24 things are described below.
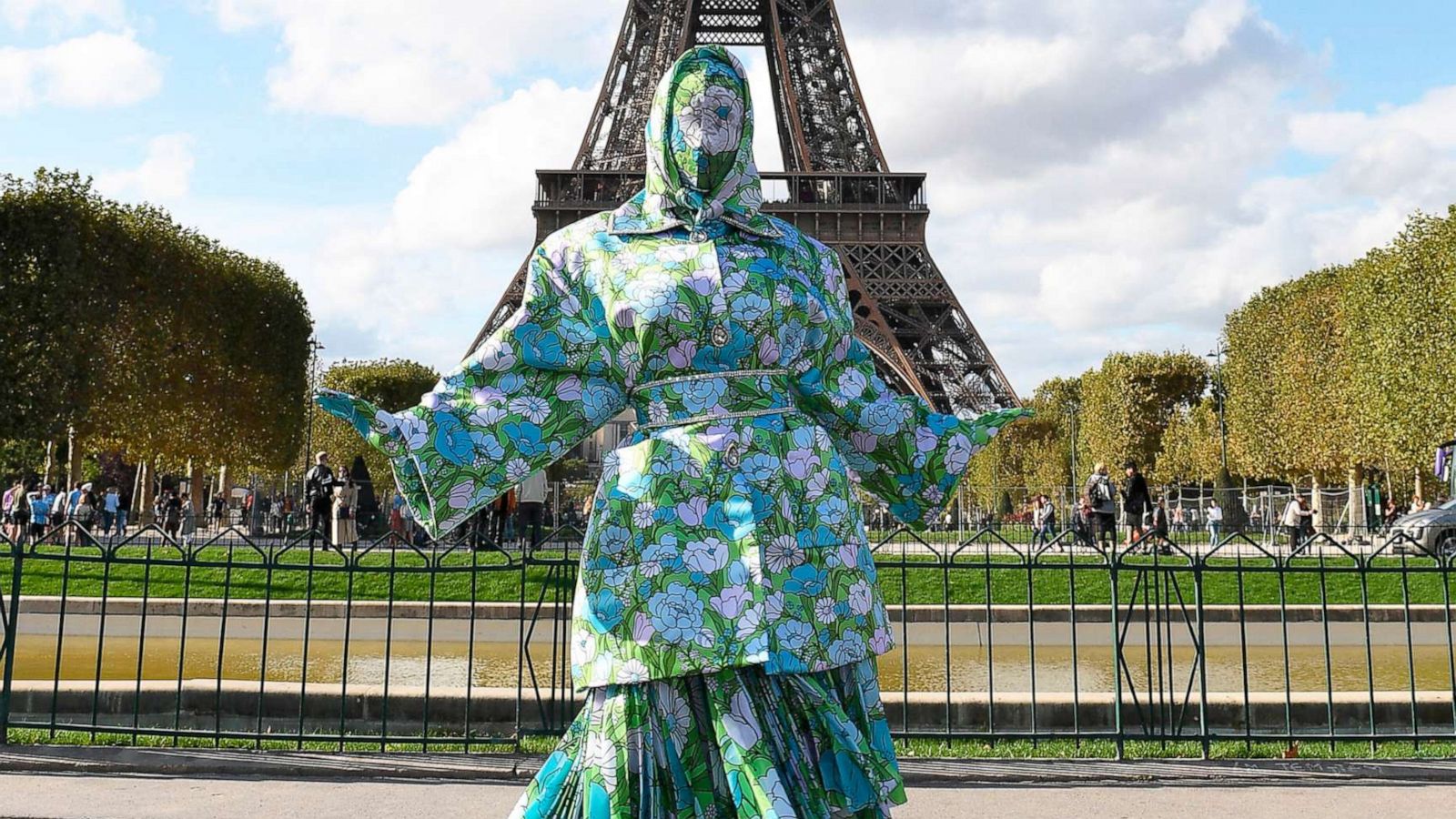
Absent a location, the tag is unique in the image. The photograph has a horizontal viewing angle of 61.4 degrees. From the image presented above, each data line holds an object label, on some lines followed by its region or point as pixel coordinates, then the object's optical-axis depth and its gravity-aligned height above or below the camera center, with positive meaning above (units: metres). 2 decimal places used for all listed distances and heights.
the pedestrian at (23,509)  17.50 +0.49
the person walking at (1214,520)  23.06 +0.50
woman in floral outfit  2.46 +0.17
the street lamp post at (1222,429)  37.81 +3.66
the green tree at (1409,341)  24.22 +4.19
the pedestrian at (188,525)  18.93 +0.23
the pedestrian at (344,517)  17.95 +0.35
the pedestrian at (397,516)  21.91 +0.46
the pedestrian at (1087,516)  17.99 +0.46
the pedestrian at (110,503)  22.75 +0.71
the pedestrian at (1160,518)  19.44 +0.45
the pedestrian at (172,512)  22.64 +0.54
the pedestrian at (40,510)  19.23 +0.47
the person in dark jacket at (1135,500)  18.67 +0.70
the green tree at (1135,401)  43.00 +5.11
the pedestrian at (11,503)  19.73 +0.60
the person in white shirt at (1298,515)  20.00 +0.52
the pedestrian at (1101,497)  17.19 +0.70
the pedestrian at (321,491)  17.06 +0.70
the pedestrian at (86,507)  19.97 +0.58
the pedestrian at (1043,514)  21.94 +0.57
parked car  16.64 +0.27
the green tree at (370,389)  48.38 +6.03
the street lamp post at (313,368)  36.30 +5.66
